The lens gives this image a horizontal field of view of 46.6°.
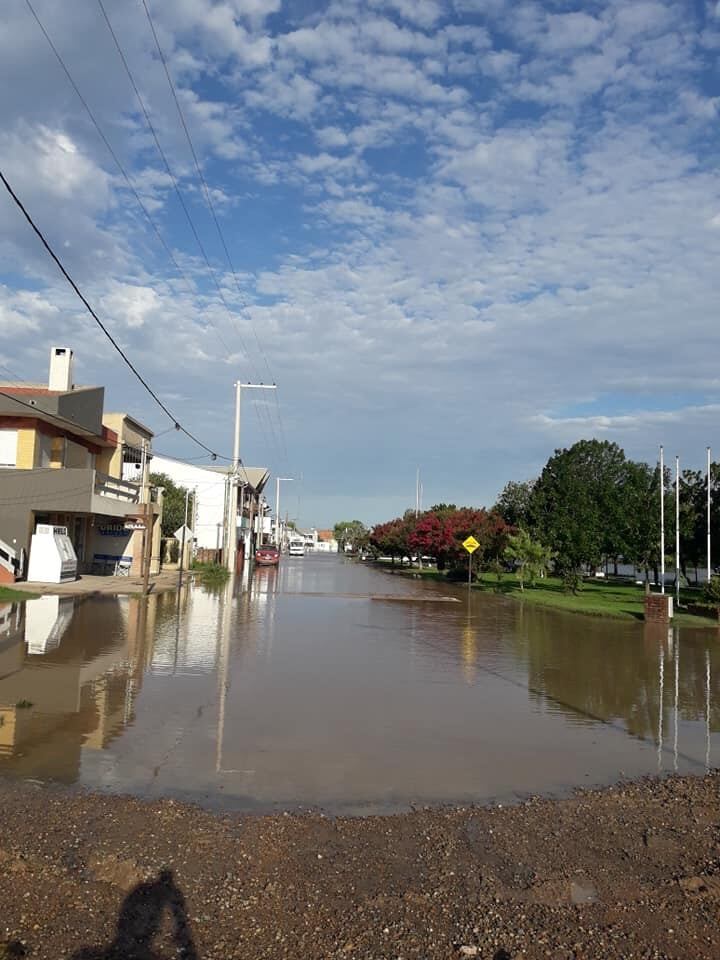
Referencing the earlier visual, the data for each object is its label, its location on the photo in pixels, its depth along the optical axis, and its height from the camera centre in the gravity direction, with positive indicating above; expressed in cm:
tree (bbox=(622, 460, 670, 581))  3969 +188
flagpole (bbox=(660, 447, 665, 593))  3435 +144
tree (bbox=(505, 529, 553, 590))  3875 +5
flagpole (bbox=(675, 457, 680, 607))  3154 +117
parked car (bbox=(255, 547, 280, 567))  7006 -86
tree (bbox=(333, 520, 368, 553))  14080 +190
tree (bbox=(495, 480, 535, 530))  6750 +467
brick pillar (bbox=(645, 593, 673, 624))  2691 -157
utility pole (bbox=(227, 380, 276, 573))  4903 +240
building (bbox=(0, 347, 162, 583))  3198 +261
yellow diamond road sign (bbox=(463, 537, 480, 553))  4188 +48
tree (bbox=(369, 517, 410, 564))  8075 +141
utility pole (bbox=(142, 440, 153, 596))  2918 -19
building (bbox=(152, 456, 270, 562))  6888 +422
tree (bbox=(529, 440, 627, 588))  3891 +190
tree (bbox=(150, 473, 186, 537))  5778 +268
